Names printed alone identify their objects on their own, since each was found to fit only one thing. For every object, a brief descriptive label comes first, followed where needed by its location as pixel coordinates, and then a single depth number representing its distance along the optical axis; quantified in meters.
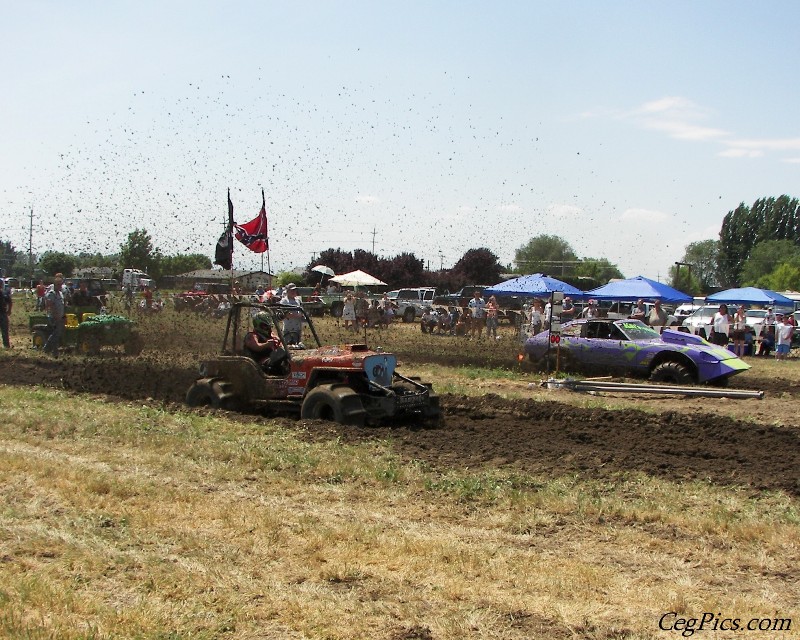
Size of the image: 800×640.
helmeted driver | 11.48
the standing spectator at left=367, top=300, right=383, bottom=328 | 30.58
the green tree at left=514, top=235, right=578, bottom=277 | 109.69
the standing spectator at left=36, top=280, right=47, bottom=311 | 26.24
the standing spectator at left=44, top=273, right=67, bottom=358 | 19.03
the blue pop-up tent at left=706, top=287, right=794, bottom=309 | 30.02
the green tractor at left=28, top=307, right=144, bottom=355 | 19.94
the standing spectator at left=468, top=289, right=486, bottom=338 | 28.34
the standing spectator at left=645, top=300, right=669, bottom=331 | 22.23
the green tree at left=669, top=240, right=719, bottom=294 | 97.94
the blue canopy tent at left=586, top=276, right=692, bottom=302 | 26.09
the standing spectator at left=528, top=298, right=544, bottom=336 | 23.39
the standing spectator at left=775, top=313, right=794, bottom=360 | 24.44
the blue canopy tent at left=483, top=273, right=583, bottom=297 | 29.53
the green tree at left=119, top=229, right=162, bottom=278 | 31.37
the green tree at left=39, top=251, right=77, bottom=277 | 50.44
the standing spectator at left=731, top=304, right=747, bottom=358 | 24.64
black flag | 17.86
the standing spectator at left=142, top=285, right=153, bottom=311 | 23.79
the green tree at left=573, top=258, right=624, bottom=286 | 96.56
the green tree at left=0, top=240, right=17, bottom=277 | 67.31
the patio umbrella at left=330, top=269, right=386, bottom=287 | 38.79
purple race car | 16.27
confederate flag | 18.52
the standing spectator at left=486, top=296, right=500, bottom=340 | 27.02
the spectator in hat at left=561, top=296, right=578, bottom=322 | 26.08
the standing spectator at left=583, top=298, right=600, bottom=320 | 24.02
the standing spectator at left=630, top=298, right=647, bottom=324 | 23.08
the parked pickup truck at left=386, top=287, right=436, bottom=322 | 39.03
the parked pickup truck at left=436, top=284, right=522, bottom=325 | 28.30
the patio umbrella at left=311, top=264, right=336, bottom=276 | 43.95
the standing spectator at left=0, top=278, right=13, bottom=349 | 20.56
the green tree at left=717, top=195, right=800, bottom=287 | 91.12
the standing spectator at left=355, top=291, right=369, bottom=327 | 29.36
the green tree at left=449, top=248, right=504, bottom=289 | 64.56
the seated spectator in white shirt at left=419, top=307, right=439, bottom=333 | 31.39
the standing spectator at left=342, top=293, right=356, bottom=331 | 27.70
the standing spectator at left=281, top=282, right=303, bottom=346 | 12.03
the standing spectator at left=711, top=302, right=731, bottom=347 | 23.83
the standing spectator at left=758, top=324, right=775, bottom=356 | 25.77
